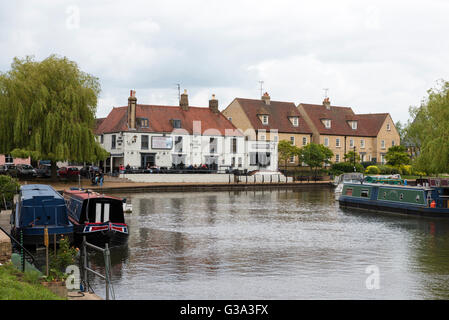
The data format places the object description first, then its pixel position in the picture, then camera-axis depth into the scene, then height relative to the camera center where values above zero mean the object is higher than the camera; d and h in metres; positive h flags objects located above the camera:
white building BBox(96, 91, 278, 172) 64.25 +3.14
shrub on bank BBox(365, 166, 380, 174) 71.69 -0.70
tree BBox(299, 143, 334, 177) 72.69 +1.35
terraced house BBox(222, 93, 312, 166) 75.19 +6.39
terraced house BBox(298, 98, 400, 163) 81.94 +5.49
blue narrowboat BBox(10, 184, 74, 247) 20.53 -2.20
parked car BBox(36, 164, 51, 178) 57.25 -0.84
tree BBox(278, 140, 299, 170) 73.44 +2.16
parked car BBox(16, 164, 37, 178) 54.50 -0.71
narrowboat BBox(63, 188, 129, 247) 21.67 -2.37
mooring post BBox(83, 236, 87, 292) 13.83 -2.58
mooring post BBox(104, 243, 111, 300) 11.62 -2.38
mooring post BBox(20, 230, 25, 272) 13.37 -2.49
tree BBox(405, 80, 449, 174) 37.12 +1.96
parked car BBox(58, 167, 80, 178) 56.12 -0.82
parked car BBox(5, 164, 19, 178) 52.59 -0.68
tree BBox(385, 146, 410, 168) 72.75 +1.09
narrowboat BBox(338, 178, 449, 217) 33.69 -2.30
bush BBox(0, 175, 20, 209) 30.80 -1.45
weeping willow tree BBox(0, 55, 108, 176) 49.19 +4.98
